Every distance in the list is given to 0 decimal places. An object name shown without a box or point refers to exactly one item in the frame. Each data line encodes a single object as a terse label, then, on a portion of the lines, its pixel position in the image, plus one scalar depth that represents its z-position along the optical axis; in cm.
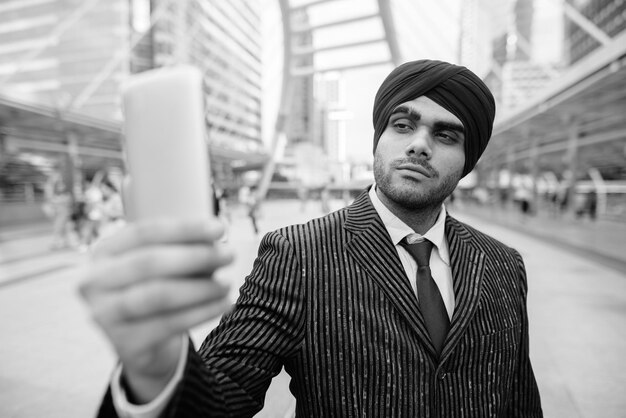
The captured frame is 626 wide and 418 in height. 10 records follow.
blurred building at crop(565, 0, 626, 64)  5506
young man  97
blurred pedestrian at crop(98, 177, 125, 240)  748
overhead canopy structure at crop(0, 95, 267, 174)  866
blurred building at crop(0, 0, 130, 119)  1082
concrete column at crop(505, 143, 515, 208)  926
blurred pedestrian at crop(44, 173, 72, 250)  902
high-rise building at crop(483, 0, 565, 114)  1331
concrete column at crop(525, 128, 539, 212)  1375
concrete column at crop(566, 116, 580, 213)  1383
